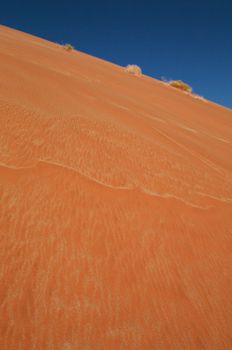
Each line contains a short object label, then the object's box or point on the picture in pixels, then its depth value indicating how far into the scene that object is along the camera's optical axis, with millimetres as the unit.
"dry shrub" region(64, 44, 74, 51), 18159
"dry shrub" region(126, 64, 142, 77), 18700
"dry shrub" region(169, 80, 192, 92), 21016
